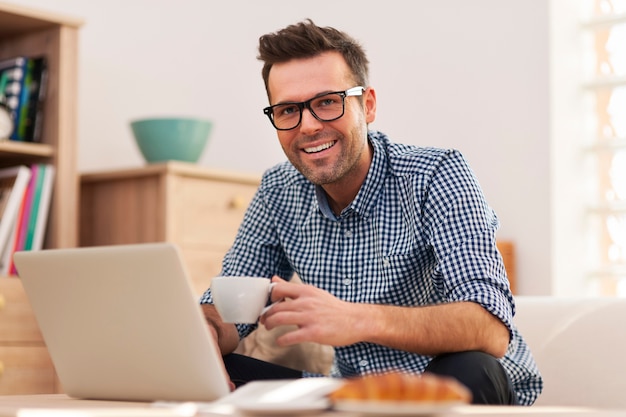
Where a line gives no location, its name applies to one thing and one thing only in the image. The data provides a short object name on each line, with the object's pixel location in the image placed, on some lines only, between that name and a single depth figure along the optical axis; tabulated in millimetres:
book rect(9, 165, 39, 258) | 2852
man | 1681
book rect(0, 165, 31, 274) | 2834
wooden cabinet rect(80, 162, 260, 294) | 2932
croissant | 877
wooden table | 979
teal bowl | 3080
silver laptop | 1100
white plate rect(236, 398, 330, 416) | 953
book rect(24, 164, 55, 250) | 2869
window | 3307
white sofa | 1837
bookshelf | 2885
